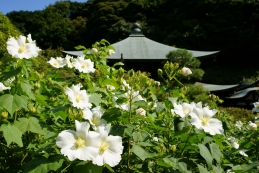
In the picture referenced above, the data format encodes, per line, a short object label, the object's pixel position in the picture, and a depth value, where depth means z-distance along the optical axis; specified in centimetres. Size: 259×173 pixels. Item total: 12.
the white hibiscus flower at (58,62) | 194
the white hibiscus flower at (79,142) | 96
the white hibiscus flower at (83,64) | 176
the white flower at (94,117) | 112
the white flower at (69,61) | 187
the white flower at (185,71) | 180
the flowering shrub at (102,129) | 101
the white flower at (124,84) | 163
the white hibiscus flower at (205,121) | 121
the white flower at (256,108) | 206
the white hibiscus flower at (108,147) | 99
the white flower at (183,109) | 128
